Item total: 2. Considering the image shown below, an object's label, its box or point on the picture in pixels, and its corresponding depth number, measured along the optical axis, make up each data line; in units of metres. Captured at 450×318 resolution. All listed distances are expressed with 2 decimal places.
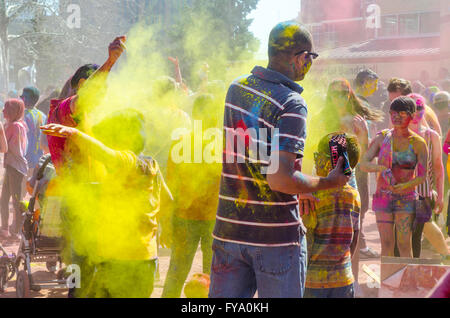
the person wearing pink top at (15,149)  7.87
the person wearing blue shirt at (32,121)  8.37
